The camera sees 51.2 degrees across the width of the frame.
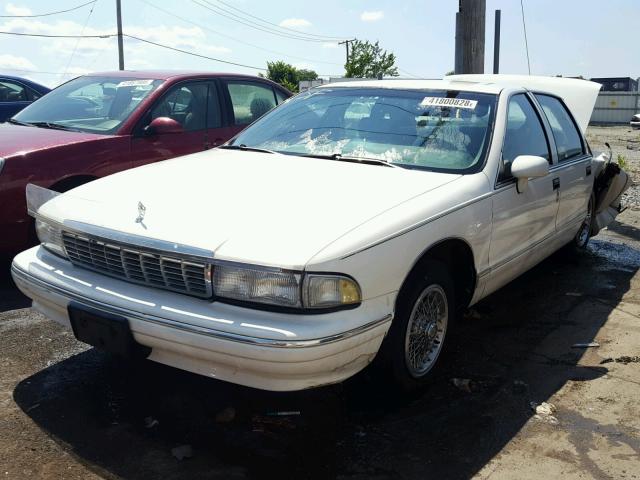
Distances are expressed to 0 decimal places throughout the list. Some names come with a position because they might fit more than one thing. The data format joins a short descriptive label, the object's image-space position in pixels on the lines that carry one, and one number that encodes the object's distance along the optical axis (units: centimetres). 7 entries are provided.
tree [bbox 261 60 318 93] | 6406
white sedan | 272
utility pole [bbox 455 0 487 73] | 799
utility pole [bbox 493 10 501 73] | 1401
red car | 486
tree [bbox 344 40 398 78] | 5591
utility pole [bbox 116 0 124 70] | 3465
